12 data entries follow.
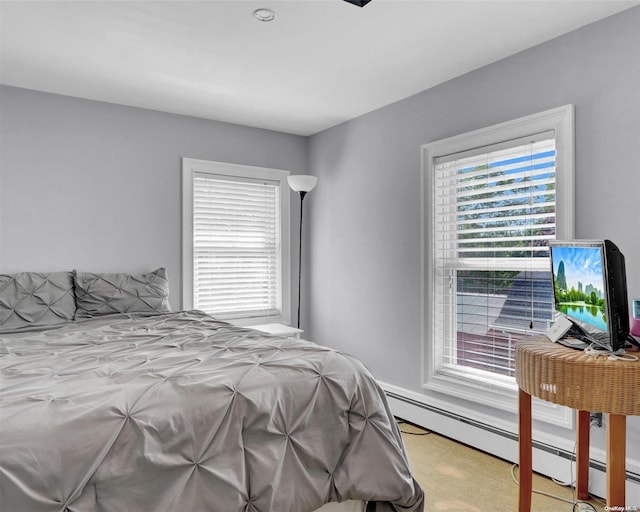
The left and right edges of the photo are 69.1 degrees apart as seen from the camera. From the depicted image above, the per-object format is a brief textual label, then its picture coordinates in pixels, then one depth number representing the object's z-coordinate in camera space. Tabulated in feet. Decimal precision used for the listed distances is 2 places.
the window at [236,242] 13.38
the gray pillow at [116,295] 10.48
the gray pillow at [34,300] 9.52
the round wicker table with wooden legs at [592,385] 5.65
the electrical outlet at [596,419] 7.72
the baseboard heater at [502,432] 7.76
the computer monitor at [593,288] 5.93
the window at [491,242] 8.93
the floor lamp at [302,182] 13.12
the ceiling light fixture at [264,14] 7.80
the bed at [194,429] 4.00
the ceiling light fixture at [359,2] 6.07
